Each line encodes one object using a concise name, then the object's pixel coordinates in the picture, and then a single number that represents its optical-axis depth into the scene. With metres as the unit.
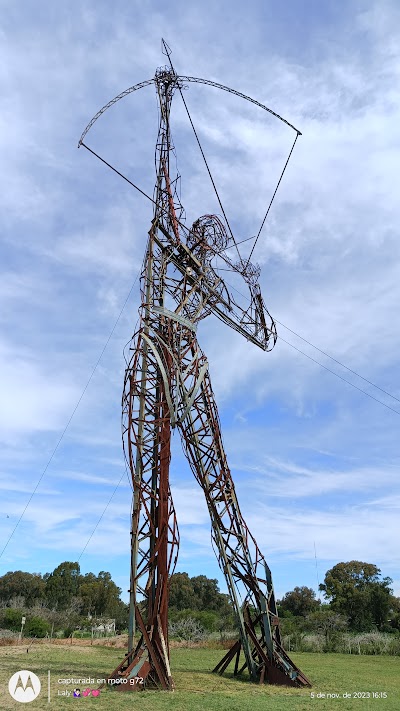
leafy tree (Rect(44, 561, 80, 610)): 51.30
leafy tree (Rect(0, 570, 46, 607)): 57.05
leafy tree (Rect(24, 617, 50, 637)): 29.46
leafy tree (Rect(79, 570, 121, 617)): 52.43
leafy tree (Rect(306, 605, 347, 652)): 28.22
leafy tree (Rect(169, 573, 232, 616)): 58.25
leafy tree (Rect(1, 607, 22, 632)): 35.00
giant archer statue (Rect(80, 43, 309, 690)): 11.73
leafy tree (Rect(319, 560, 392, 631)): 44.72
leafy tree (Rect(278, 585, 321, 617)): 53.19
